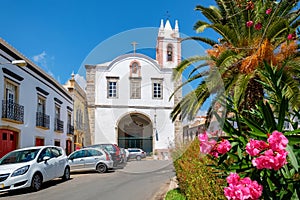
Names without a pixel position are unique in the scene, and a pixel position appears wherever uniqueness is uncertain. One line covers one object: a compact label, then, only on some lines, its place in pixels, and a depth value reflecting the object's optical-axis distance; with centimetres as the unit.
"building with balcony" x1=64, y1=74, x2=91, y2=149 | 2842
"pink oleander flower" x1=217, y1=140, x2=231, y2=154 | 278
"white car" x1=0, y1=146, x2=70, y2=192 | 1041
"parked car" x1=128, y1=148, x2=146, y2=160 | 2009
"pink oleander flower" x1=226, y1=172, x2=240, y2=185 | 240
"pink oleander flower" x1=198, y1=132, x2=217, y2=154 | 292
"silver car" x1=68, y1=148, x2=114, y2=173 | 1730
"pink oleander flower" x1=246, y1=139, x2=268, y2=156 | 233
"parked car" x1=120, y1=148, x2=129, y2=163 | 1930
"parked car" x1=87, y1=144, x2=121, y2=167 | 1660
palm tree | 853
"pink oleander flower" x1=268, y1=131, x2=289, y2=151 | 220
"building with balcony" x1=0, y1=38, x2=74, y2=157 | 1540
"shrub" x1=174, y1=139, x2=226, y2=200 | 382
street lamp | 1368
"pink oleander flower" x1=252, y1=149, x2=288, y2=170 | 218
